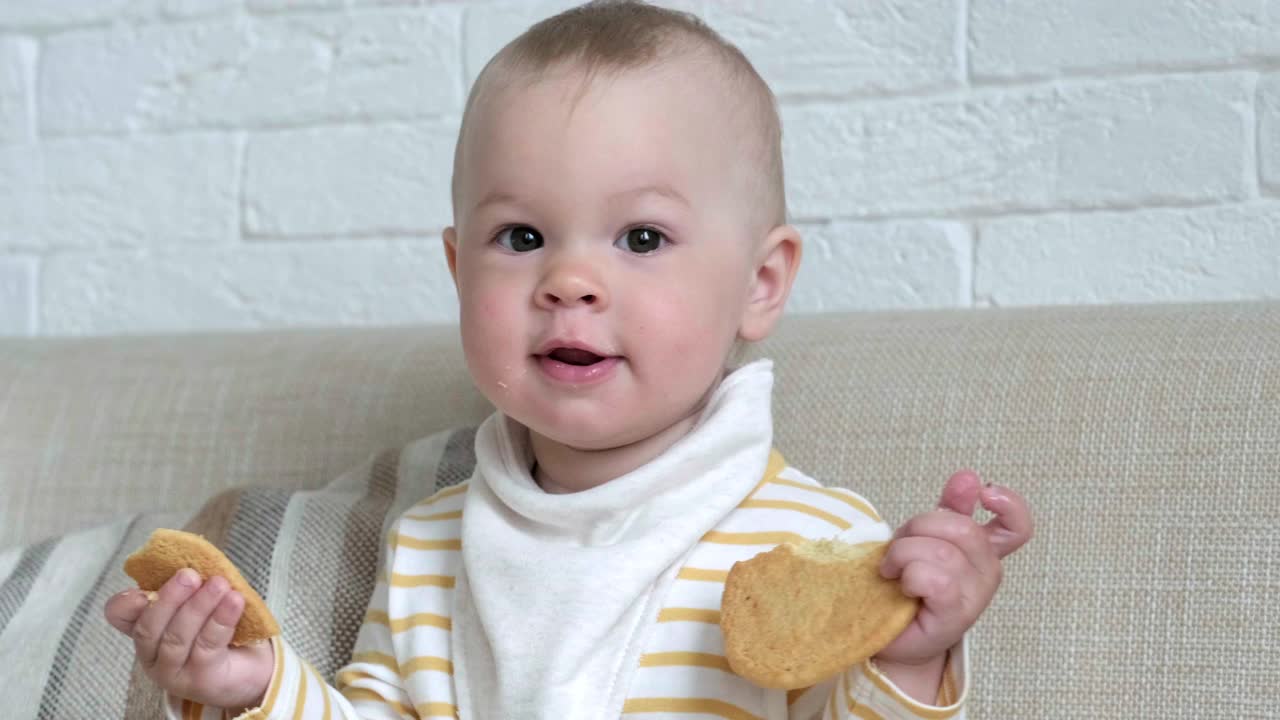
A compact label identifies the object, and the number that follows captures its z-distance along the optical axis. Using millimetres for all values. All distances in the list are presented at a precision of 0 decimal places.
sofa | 1155
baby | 1091
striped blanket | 1206
